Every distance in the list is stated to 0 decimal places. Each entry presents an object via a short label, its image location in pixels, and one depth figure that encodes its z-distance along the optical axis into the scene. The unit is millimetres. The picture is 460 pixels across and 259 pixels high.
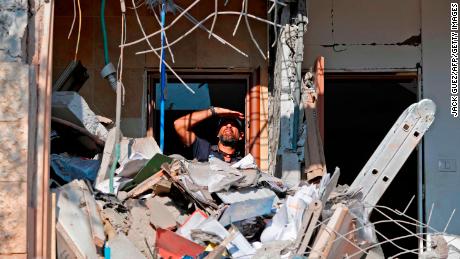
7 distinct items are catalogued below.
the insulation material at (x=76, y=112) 7336
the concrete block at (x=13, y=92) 4902
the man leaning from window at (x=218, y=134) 7992
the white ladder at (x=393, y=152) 6906
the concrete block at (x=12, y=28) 5074
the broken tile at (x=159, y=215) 6219
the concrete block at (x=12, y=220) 4789
